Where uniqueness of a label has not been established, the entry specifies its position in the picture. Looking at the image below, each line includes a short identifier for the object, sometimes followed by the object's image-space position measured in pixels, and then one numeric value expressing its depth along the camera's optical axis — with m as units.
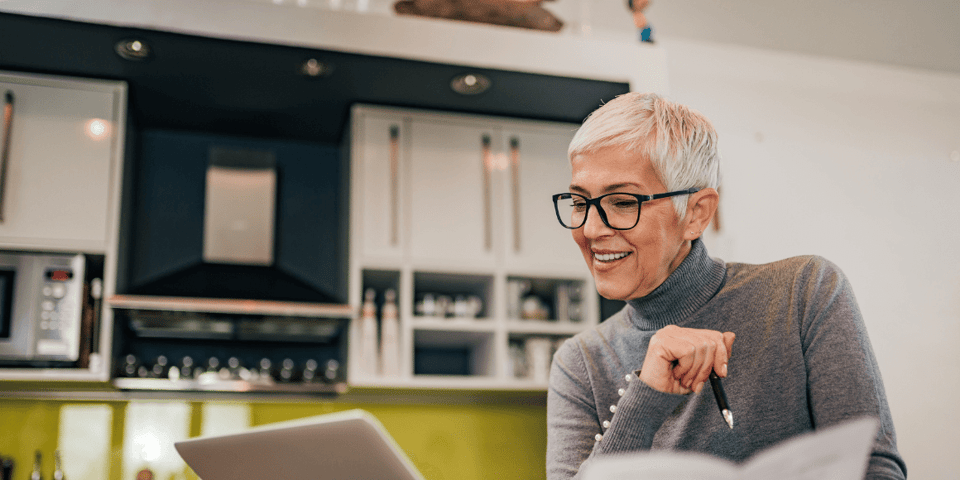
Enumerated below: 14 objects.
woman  1.11
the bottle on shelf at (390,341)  2.91
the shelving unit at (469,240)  3.01
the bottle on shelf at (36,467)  2.61
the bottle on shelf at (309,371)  2.98
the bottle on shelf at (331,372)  3.00
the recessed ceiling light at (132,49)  2.62
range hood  3.12
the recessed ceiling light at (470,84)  2.95
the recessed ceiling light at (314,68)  2.78
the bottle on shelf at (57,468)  2.63
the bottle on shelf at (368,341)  2.87
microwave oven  2.61
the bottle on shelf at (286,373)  2.96
